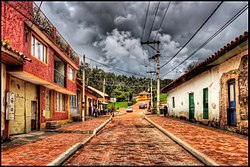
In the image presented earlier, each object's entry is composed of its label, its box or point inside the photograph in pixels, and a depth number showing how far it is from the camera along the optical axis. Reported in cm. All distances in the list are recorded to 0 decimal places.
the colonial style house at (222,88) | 1104
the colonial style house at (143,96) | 8418
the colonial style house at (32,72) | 1016
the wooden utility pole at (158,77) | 3056
